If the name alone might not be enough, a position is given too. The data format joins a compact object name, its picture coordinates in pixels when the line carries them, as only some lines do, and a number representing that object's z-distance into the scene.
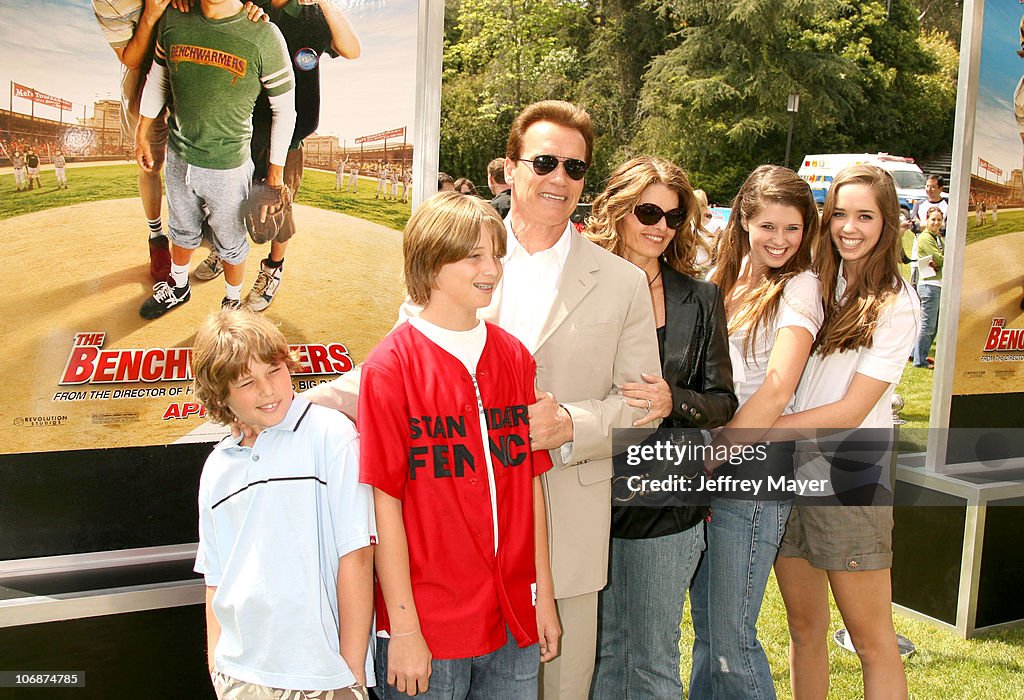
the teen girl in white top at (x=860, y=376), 2.54
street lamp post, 20.33
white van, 15.93
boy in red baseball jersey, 1.75
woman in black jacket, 2.34
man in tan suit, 2.16
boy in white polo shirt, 1.74
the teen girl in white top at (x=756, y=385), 2.51
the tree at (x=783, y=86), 20.86
